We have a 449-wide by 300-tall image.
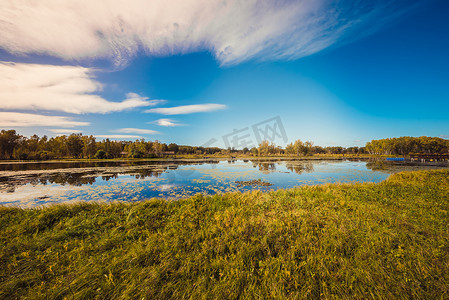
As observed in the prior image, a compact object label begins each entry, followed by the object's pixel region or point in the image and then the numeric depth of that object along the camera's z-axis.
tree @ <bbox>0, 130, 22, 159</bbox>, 72.50
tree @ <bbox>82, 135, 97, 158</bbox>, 86.25
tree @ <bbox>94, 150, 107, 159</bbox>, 73.06
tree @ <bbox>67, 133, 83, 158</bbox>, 82.58
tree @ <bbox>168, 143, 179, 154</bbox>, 143.65
